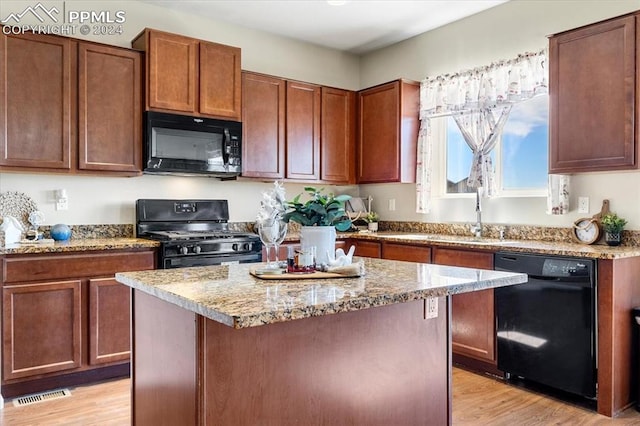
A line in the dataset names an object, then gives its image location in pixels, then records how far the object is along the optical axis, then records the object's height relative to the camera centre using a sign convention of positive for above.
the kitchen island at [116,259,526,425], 1.44 -0.47
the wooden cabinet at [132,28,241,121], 3.51 +1.00
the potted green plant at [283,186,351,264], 1.98 -0.05
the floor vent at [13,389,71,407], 2.89 -1.14
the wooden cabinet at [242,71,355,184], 4.11 +0.70
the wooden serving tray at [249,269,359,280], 1.82 -0.25
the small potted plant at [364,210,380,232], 4.76 -0.12
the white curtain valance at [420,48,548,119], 3.51 +0.96
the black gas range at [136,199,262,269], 3.37 -0.19
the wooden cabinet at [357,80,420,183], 4.33 +0.71
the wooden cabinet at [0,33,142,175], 3.09 +0.69
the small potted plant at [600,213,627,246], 3.02 -0.12
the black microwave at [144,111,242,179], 3.53 +0.48
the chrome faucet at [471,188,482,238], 3.86 -0.11
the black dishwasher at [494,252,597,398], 2.74 -0.68
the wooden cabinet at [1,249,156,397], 2.90 -0.68
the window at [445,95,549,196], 3.63 +0.44
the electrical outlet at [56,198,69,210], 3.52 +0.03
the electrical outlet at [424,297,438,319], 1.96 -0.40
